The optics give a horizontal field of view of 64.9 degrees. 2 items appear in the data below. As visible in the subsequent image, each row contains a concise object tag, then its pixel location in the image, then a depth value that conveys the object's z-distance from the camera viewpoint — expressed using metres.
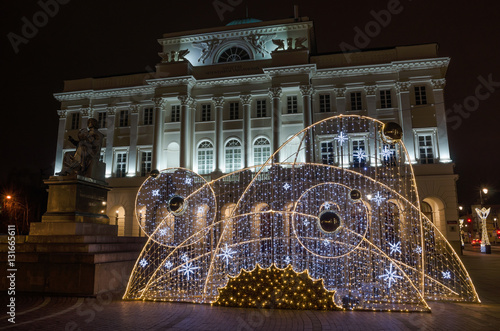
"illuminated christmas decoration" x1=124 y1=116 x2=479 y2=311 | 9.92
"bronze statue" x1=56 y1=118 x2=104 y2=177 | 14.27
